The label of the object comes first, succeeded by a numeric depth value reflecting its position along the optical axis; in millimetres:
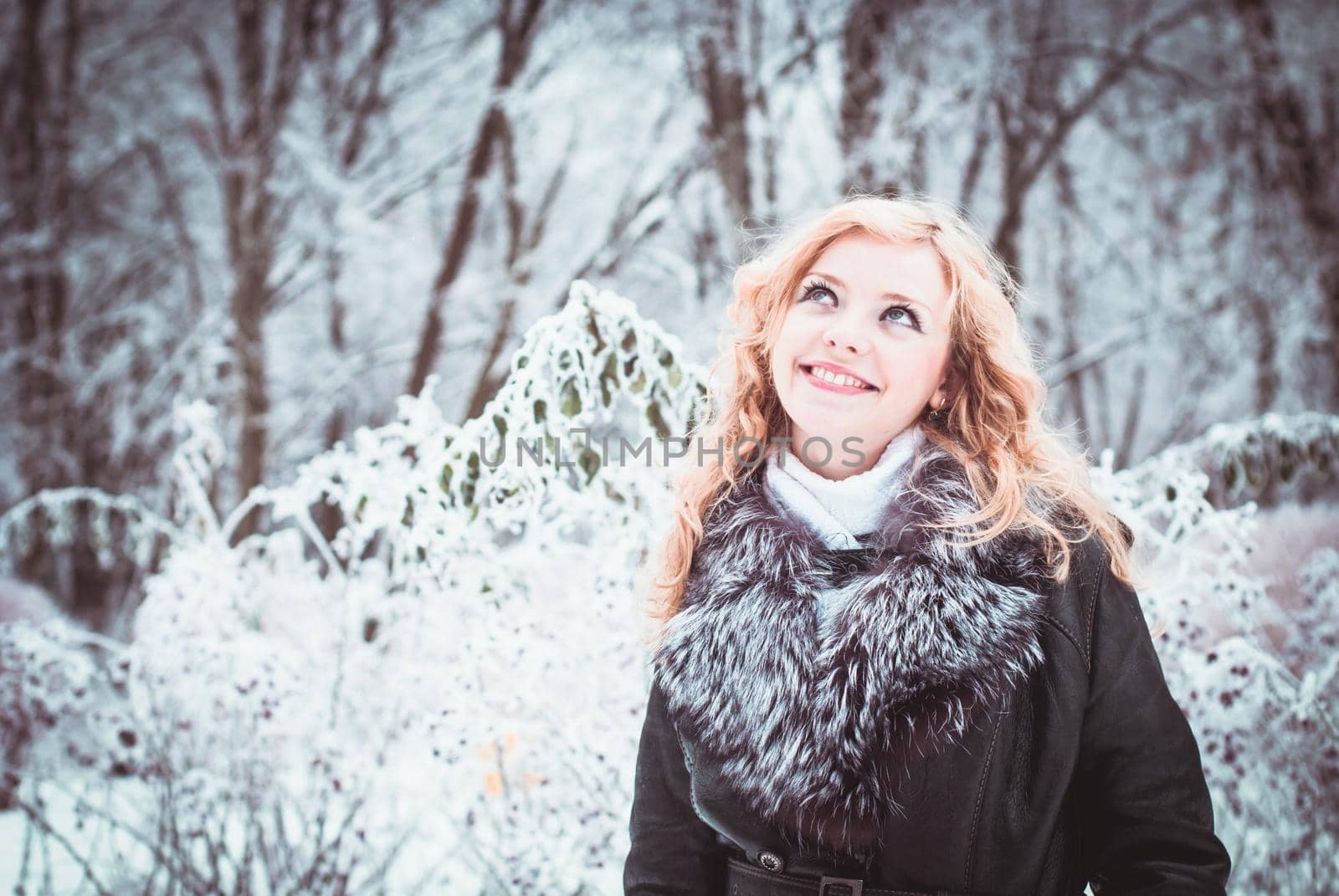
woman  1169
